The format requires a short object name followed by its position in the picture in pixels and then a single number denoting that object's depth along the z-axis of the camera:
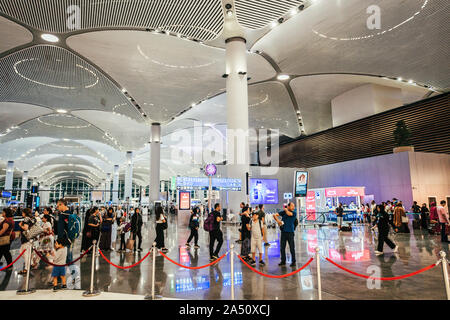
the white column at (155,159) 30.58
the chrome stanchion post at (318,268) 4.00
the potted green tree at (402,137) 18.08
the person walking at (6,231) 6.36
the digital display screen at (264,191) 23.17
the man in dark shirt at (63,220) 5.44
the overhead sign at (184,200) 18.44
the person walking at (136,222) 8.95
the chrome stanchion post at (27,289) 4.89
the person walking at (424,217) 14.55
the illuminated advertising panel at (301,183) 14.64
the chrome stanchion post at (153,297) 4.35
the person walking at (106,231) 9.35
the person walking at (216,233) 7.49
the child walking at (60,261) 5.12
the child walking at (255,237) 6.88
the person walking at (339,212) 15.73
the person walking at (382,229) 7.94
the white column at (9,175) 44.79
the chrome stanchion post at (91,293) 4.64
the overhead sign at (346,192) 17.73
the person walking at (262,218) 7.88
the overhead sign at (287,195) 20.51
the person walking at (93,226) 8.05
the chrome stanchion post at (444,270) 3.43
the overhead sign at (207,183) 14.63
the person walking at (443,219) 9.66
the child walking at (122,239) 9.40
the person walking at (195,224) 9.54
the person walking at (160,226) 8.43
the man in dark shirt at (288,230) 6.61
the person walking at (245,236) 7.51
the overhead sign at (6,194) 29.28
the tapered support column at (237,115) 14.74
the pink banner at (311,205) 18.80
